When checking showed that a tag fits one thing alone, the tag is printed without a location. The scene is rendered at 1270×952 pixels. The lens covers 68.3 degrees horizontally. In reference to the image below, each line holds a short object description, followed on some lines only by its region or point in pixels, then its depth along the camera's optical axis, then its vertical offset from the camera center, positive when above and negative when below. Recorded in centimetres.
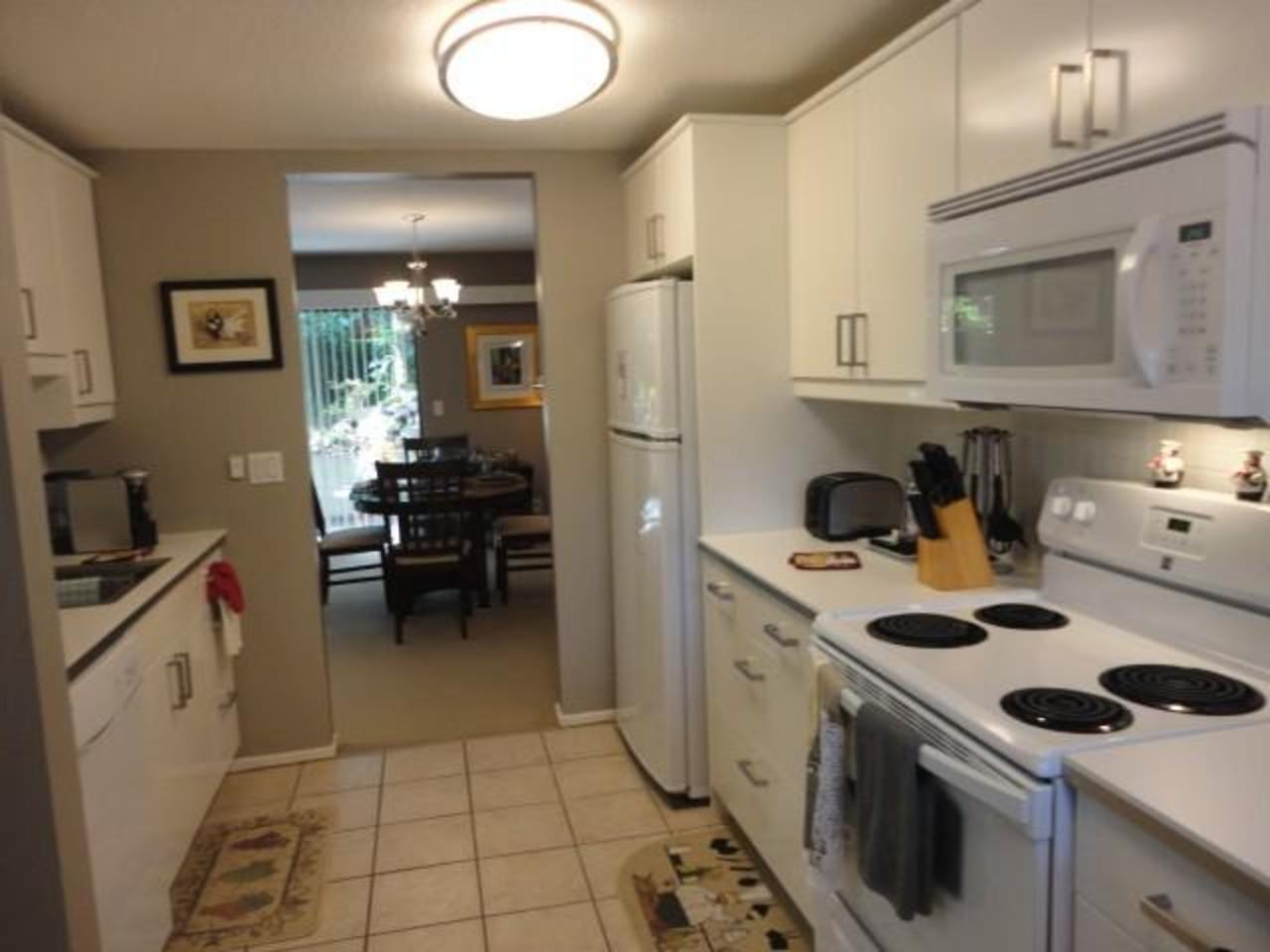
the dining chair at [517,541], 550 -99
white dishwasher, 184 -86
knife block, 212 -44
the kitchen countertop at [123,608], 198 -54
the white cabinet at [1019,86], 162 +50
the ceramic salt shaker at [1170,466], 180 -23
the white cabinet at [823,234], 245 +36
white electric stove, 132 -54
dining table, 488 -68
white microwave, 127 +11
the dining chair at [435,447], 650 -49
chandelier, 558 +50
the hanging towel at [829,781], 178 -80
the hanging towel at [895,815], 151 -75
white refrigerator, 284 -48
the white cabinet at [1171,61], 129 +43
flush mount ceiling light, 209 +75
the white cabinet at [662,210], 281 +51
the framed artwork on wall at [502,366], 732 +6
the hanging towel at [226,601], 313 -72
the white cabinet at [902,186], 202 +40
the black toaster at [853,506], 275 -43
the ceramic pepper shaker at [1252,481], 161 -23
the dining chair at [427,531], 482 -81
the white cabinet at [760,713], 221 -91
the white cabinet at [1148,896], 101 -64
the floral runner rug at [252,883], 248 -143
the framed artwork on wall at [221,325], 330 +21
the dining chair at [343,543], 529 -92
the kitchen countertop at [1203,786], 102 -54
